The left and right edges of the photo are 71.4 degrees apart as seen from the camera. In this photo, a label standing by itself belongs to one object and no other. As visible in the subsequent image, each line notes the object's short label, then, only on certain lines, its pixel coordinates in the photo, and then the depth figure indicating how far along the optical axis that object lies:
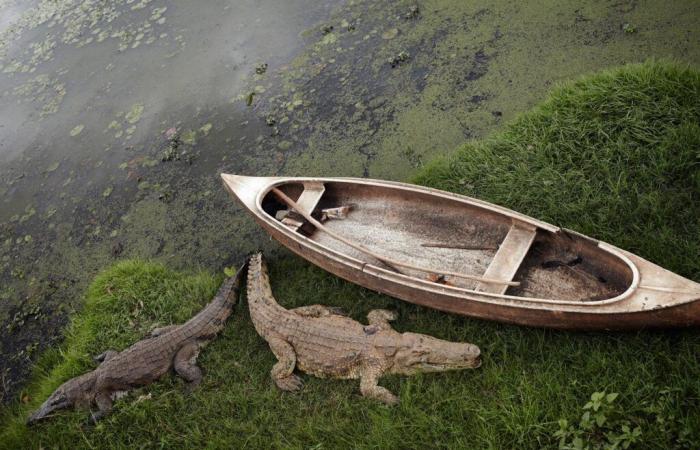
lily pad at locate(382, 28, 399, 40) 6.66
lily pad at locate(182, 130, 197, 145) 6.37
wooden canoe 3.18
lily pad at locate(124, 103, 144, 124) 6.95
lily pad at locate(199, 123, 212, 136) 6.43
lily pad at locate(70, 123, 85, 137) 7.04
